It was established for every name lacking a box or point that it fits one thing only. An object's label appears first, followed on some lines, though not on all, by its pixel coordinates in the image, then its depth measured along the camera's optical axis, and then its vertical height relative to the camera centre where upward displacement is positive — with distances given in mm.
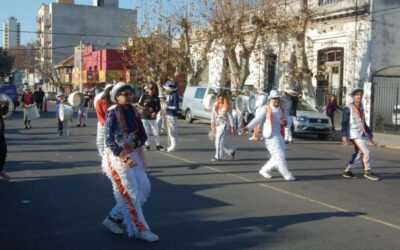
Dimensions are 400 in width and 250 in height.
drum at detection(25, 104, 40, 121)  20594 -512
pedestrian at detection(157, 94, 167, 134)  20931 -882
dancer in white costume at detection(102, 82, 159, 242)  6133 -664
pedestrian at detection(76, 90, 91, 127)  23953 -783
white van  27116 -133
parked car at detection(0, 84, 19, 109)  35734 +454
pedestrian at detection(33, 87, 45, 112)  36000 +95
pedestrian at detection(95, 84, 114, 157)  9430 -308
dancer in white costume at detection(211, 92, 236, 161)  13164 -543
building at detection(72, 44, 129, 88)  59906 +3619
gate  25031 +28
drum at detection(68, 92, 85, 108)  17562 -26
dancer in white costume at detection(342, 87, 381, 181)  10789 -518
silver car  21062 -820
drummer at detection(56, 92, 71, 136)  19750 -853
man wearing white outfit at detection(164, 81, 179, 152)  14914 -354
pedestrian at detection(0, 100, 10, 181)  10109 -963
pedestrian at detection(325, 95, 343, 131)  25125 -196
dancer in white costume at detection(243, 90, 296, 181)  10562 -569
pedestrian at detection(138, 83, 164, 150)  14747 -250
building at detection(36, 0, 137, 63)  94750 +12721
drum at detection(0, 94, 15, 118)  10777 -119
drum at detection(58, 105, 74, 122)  19142 -483
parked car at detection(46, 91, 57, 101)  65438 +191
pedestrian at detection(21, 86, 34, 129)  23047 -157
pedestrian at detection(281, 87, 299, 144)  18595 -105
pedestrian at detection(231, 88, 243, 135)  21469 -607
